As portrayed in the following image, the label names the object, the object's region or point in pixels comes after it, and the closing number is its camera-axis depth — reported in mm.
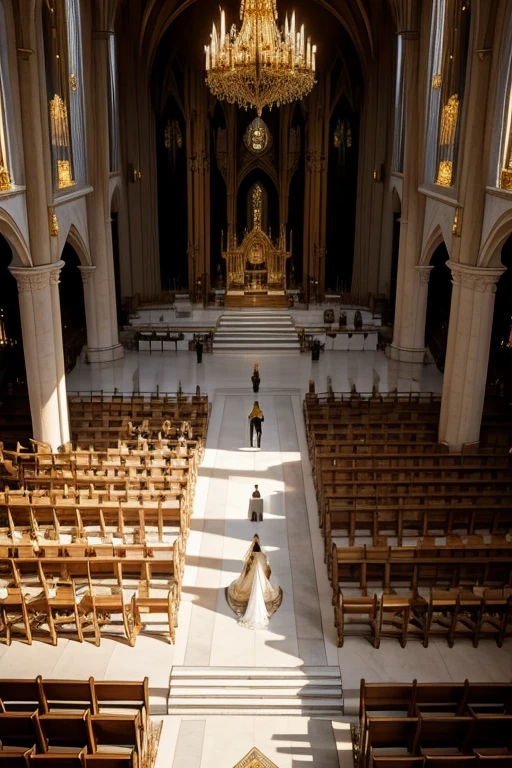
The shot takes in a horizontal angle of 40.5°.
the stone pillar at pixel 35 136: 15593
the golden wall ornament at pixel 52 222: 17188
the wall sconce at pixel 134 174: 32125
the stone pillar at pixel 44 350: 17062
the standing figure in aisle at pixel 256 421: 17953
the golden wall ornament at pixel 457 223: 17175
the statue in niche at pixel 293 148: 36062
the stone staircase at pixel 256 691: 9680
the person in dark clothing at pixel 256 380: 22314
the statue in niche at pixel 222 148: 36188
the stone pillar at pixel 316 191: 34312
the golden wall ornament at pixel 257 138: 36125
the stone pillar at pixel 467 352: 17078
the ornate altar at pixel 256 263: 34656
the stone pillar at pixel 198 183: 34250
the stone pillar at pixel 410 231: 23969
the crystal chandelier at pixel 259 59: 16359
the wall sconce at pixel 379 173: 32219
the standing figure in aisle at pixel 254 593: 11117
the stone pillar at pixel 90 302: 25281
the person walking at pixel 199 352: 27078
